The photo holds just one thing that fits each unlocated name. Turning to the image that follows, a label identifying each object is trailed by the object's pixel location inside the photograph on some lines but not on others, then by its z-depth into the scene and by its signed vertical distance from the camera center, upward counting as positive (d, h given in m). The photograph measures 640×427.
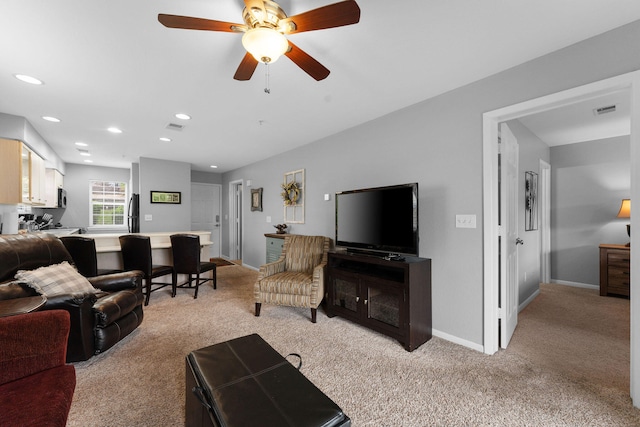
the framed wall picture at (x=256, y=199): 5.57 +0.32
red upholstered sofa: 0.99 -0.72
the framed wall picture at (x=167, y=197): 5.50 +0.38
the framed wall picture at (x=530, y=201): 3.60 +0.17
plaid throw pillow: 2.02 -0.52
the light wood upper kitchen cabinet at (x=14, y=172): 3.01 +0.51
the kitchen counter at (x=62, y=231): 4.80 -0.30
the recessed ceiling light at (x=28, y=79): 2.27 +1.18
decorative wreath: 4.54 +0.36
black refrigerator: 5.41 +0.02
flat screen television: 2.51 -0.06
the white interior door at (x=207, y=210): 7.00 +0.13
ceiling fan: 1.25 +0.94
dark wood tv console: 2.40 -0.80
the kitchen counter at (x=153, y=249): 3.76 -0.51
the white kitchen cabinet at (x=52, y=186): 4.82 +0.55
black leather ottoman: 0.97 -0.73
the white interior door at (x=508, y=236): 2.37 -0.22
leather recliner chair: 1.99 -0.72
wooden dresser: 3.71 -0.80
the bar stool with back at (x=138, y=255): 3.48 -0.53
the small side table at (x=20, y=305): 1.44 -0.52
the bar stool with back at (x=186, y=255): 3.79 -0.58
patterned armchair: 2.97 -0.74
